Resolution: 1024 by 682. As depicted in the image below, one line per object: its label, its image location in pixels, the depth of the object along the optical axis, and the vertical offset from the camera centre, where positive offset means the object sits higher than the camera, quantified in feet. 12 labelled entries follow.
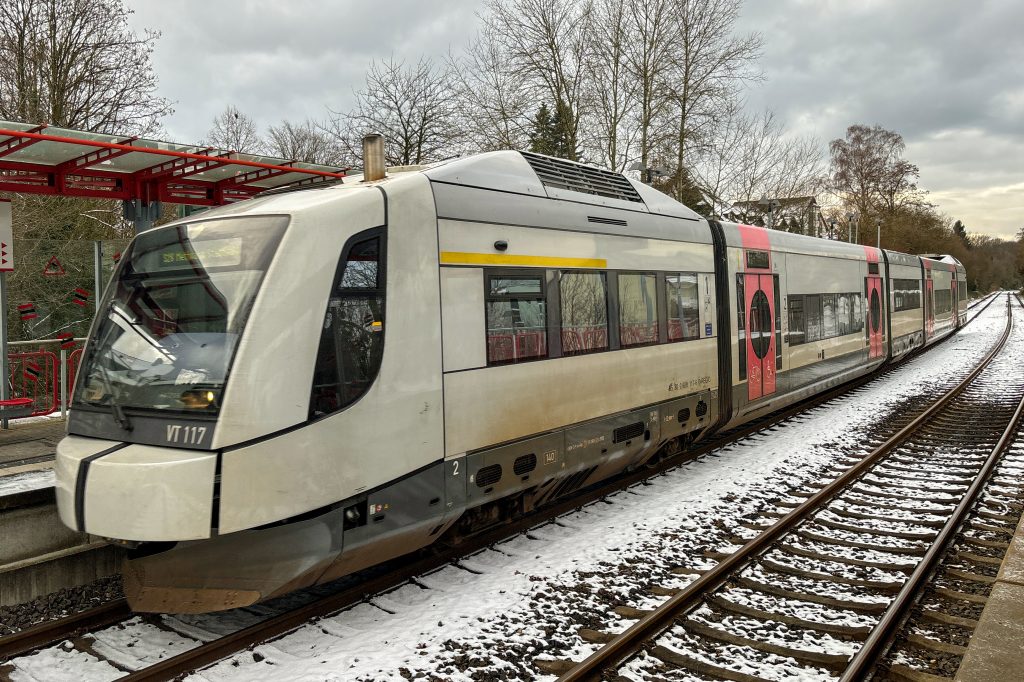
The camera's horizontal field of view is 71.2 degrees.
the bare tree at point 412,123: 92.89 +26.60
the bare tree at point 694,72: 77.51 +27.04
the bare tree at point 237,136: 145.48 +40.60
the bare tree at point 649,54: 75.36 +28.13
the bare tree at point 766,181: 87.25 +17.31
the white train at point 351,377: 14.37 -1.15
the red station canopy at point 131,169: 24.16 +6.56
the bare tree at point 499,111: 76.69 +23.01
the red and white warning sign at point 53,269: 35.09 +3.43
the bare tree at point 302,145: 132.90 +37.27
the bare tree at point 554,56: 75.82 +28.48
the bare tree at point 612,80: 74.95 +25.35
